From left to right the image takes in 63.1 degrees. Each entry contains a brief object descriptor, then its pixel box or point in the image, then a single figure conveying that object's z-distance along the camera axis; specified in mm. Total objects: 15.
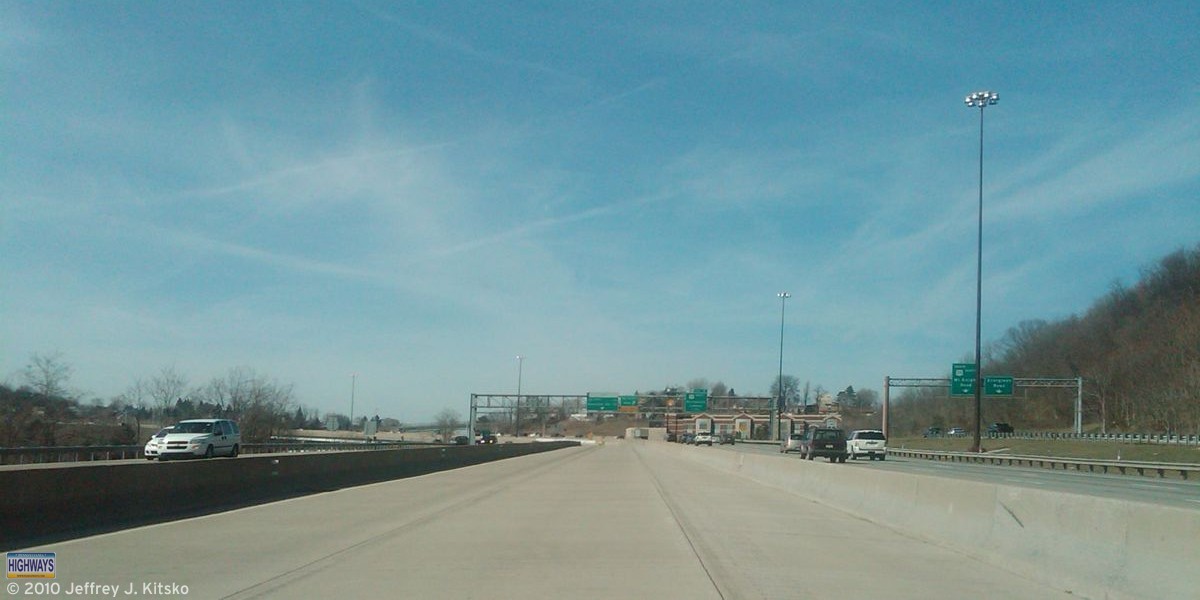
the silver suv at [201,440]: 32656
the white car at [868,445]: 56719
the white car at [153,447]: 33562
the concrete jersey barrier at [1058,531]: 8438
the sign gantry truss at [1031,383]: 75625
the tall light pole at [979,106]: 57344
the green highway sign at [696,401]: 105688
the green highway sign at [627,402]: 106000
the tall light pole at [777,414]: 104438
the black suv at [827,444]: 50000
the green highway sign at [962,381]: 70938
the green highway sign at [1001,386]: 73625
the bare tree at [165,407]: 75750
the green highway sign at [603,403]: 106250
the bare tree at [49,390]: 56375
